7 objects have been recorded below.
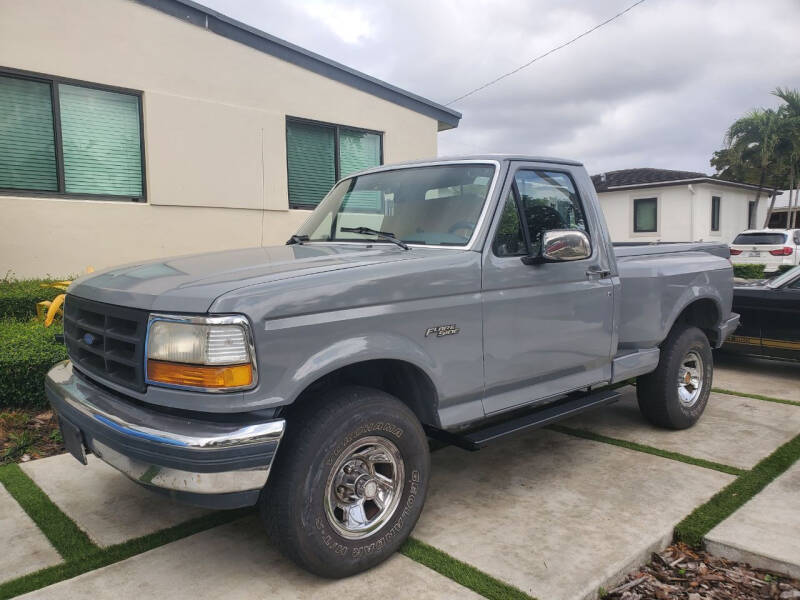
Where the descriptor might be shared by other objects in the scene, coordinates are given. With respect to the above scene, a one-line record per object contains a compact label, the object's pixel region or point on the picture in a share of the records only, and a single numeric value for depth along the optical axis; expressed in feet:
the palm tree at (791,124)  88.43
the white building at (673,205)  78.28
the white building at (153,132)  23.02
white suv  57.93
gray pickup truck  8.16
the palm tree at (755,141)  88.99
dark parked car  20.95
